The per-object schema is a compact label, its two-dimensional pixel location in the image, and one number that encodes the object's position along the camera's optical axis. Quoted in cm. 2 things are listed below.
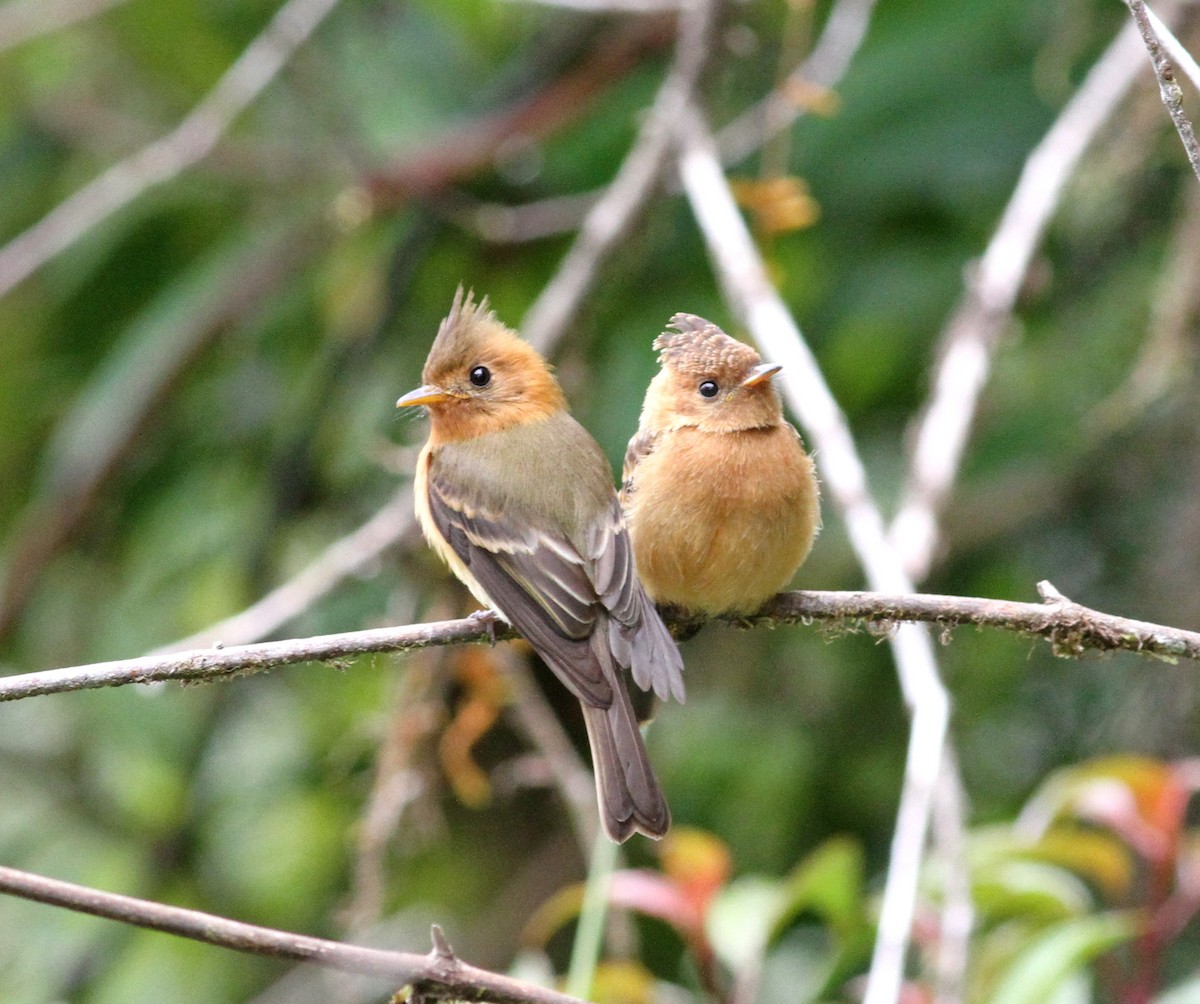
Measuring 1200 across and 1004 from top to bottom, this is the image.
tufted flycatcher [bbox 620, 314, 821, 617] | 621
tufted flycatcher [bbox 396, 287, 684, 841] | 613
